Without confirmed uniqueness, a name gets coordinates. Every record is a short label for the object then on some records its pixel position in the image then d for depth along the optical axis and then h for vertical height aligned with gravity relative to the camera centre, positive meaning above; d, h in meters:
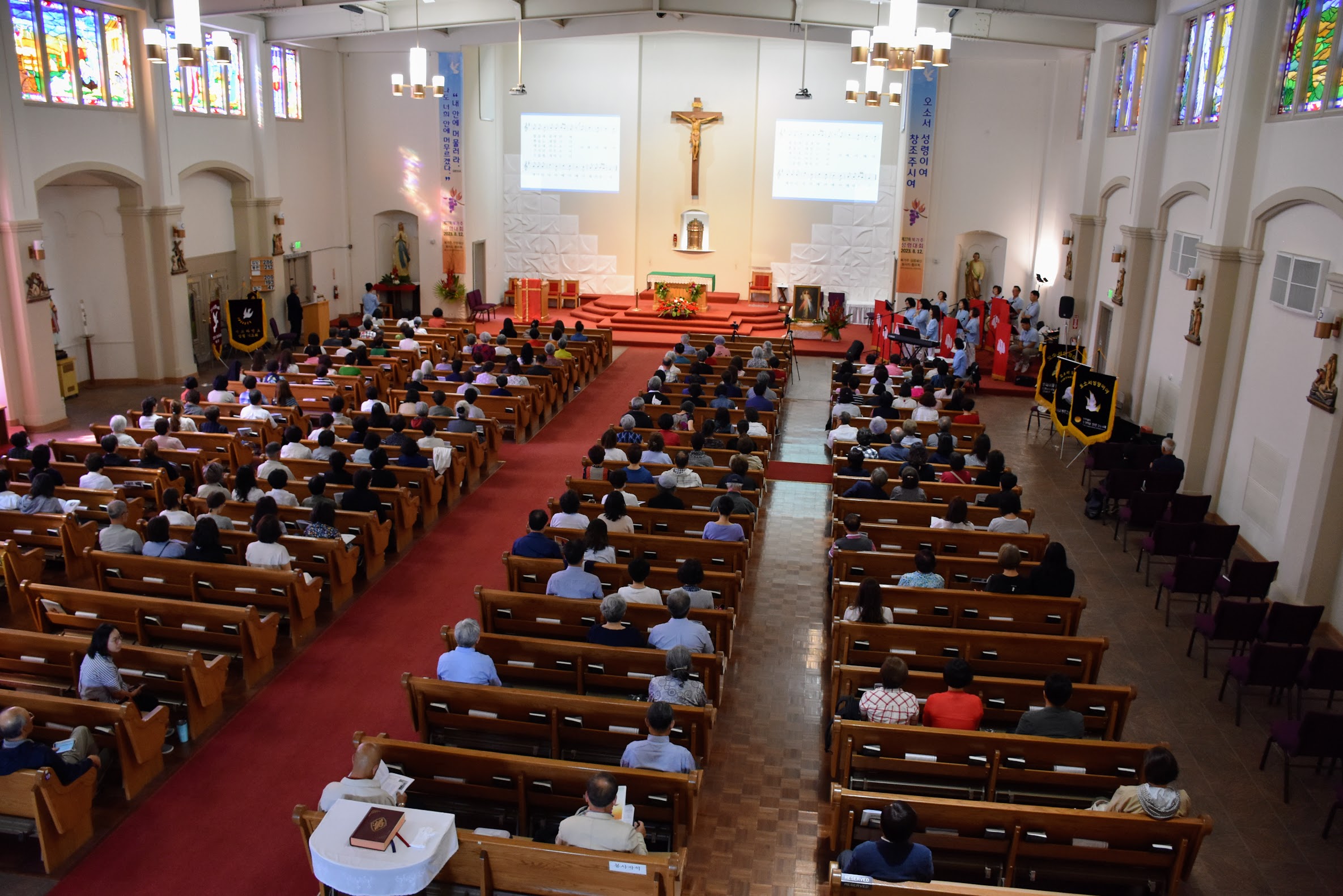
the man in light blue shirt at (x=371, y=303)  20.69 -1.67
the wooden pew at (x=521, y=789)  5.10 -2.86
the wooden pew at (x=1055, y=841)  4.81 -2.86
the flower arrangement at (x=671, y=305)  21.14 -1.55
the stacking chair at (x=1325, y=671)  6.75 -2.77
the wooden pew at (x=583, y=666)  6.31 -2.72
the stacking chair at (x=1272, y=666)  6.94 -2.82
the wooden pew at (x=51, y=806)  5.10 -3.02
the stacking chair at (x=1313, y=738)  6.06 -2.90
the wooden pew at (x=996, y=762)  5.41 -2.78
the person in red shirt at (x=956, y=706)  5.66 -2.57
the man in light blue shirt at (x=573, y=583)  7.11 -2.45
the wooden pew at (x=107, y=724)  5.59 -2.83
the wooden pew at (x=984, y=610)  7.05 -2.56
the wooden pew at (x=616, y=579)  7.53 -2.59
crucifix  21.73 +2.37
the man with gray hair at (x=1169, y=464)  10.81 -2.30
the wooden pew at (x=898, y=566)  7.92 -2.53
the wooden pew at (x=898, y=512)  8.99 -2.41
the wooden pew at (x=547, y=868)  4.39 -2.77
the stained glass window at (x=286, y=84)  19.42 +2.55
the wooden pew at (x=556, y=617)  6.89 -2.64
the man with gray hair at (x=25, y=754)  5.08 -2.73
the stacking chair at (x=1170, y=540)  9.36 -2.67
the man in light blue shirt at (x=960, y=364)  15.92 -1.93
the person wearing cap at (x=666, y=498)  8.98 -2.33
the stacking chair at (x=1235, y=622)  7.64 -2.78
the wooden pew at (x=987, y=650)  6.55 -2.62
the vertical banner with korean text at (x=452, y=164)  20.72 +1.20
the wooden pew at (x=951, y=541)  8.29 -2.47
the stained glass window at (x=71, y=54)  13.47 +2.14
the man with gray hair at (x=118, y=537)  7.68 -2.43
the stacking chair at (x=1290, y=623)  7.50 -2.73
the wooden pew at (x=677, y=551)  8.09 -2.54
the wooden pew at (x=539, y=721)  5.70 -2.79
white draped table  4.05 -2.54
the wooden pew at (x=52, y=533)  8.32 -2.65
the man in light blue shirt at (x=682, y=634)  6.39 -2.52
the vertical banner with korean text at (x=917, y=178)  20.11 +1.18
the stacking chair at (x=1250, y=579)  8.29 -2.67
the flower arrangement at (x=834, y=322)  20.83 -1.75
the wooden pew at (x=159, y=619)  6.75 -2.68
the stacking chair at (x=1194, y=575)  8.41 -2.69
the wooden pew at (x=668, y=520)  8.75 -2.49
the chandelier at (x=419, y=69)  14.37 +2.13
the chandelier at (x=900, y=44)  7.60 +1.50
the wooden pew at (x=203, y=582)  7.28 -2.63
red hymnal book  4.12 -2.47
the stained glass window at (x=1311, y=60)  9.38 +1.81
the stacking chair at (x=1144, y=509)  10.20 -2.61
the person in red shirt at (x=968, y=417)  12.06 -2.09
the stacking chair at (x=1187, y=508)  10.04 -2.55
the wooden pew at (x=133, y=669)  6.21 -2.80
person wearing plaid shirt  5.69 -2.58
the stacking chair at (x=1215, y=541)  9.25 -2.64
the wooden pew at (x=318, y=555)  7.90 -2.64
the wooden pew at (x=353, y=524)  8.52 -2.55
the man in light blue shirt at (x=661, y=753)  5.14 -2.64
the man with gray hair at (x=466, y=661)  6.02 -2.58
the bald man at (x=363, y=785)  4.65 -2.57
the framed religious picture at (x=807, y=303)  22.16 -1.49
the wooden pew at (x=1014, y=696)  5.96 -2.68
